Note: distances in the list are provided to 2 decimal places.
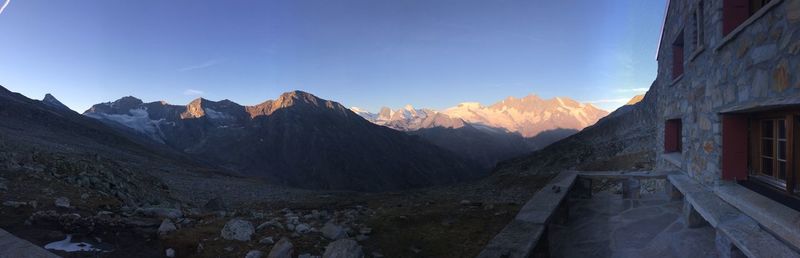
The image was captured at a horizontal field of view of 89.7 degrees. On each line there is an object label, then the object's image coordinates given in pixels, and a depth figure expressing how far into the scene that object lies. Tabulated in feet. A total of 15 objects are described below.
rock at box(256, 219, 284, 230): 32.62
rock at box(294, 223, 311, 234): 32.46
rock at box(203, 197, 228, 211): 61.16
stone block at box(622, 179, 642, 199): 25.26
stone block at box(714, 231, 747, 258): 13.29
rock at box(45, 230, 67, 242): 24.05
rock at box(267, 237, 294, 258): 25.45
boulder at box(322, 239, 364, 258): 23.72
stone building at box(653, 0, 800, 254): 12.74
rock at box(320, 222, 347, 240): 31.96
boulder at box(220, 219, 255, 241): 28.66
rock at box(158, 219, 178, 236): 28.45
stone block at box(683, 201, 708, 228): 18.13
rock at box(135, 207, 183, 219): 33.78
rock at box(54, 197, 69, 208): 31.09
